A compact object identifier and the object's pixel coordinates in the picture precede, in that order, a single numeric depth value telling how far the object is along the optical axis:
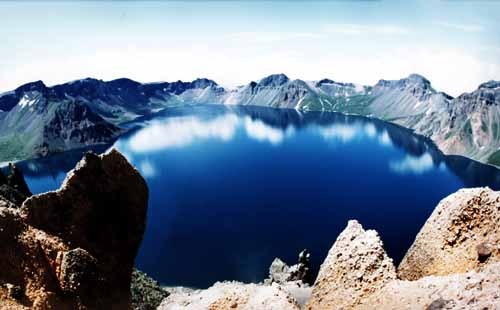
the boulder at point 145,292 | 64.69
